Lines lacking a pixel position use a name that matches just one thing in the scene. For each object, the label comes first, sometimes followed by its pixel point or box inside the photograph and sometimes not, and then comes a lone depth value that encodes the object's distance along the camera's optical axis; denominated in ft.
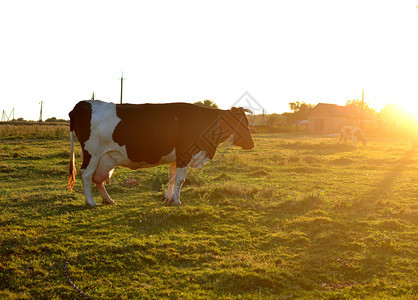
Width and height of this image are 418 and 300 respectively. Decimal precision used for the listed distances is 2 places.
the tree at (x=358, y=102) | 338.44
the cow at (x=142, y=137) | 23.63
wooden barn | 191.01
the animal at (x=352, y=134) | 97.98
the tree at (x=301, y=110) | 296.10
